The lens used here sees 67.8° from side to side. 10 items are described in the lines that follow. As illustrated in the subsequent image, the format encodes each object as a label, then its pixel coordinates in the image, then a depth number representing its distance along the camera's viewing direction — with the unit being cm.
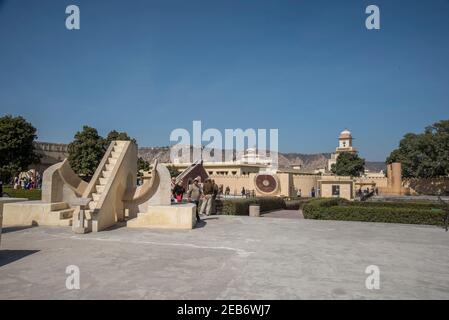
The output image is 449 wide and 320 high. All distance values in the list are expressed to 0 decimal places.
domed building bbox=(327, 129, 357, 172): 8472
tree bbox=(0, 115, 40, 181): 3928
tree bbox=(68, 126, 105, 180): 4191
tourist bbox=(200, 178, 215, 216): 1404
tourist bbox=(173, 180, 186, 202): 1439
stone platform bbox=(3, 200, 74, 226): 1038
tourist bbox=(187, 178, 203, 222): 1266
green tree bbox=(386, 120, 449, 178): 4856
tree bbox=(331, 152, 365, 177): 7461
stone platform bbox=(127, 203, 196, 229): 1023
